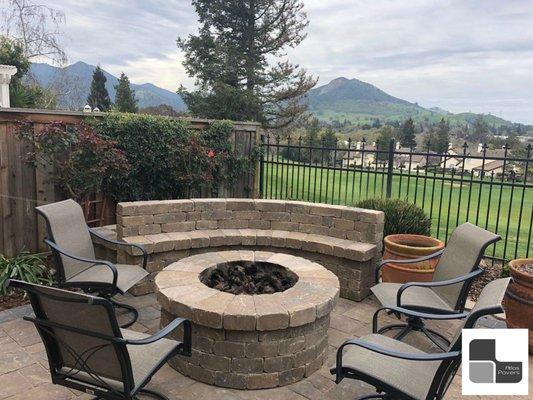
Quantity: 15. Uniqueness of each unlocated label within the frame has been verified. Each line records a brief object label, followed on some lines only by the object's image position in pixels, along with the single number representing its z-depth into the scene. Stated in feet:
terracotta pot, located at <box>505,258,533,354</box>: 10.23
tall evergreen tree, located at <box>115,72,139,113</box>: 103.26
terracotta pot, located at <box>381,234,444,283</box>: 12.74
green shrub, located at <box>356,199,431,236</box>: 15.65
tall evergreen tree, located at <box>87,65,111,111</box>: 108.47
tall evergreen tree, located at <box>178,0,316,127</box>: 56.18
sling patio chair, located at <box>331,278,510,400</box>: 5.95
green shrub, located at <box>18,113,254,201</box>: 14.90
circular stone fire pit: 8.43
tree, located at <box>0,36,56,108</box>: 31.99
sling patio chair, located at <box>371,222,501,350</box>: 9.88
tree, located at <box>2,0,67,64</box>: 38.52
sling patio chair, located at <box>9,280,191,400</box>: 5.83
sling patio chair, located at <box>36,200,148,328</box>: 10.55
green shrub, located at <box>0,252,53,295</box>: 13.08
